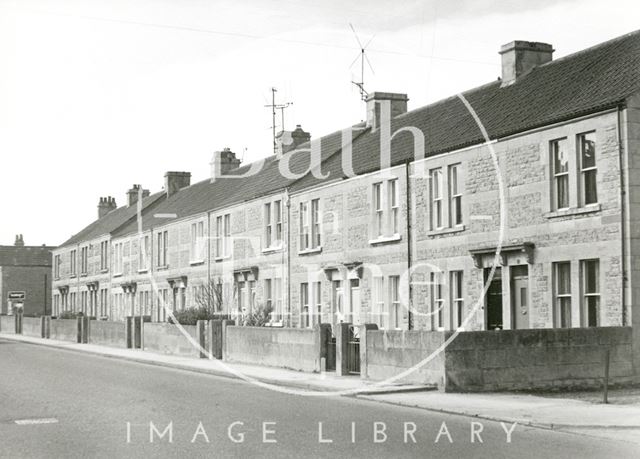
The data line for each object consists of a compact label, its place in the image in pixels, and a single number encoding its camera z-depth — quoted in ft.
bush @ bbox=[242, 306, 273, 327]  102.47
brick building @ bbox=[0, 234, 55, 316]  262.47
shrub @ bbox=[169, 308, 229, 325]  108.58
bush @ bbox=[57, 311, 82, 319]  185.39
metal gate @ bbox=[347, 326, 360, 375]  71.36
